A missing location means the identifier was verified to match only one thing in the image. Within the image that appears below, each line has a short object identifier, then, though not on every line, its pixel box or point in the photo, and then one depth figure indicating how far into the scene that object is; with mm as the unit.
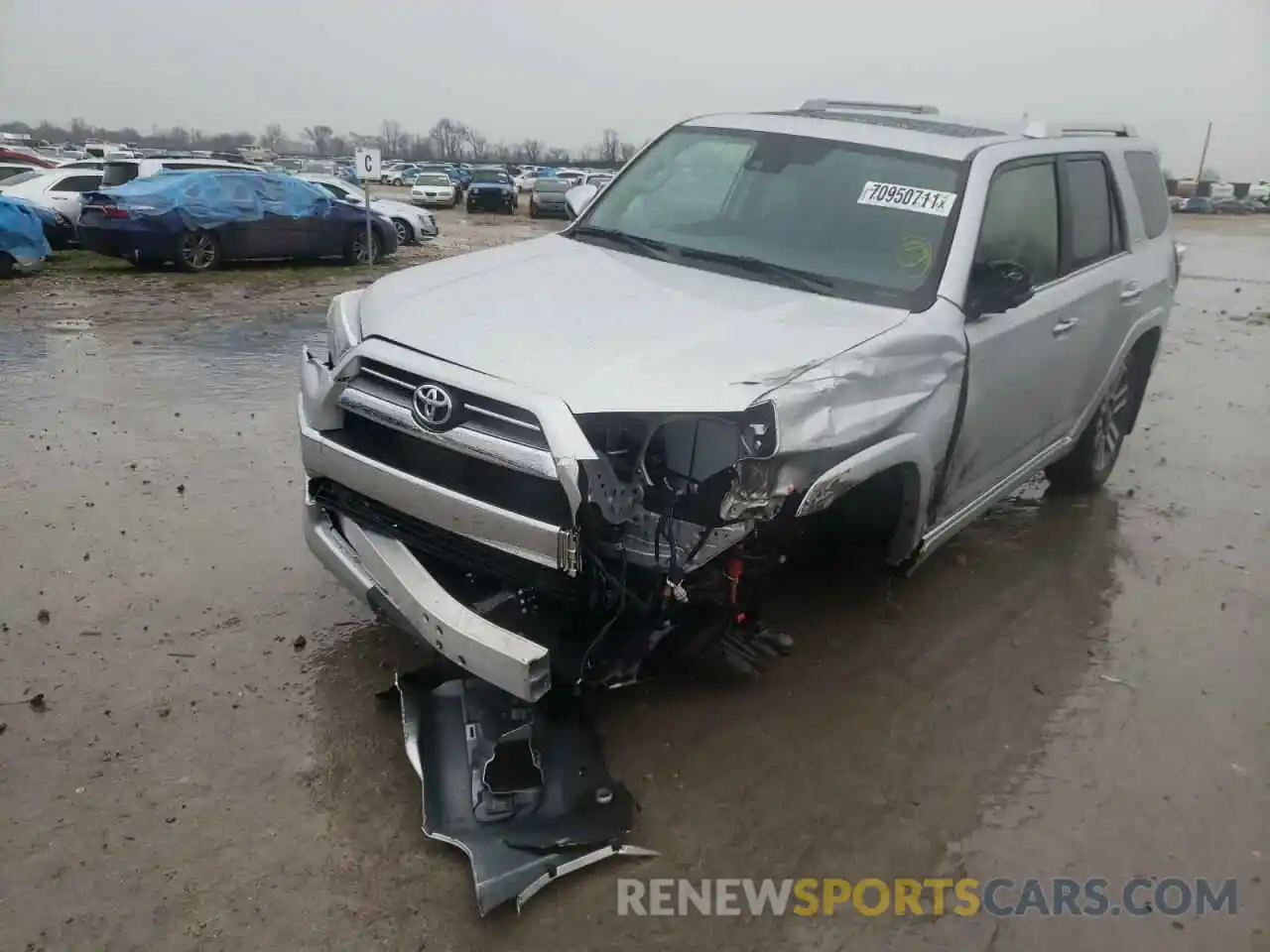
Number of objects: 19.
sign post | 15286
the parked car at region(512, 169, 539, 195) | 56375
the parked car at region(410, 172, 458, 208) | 37000
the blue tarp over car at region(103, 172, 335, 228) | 14305
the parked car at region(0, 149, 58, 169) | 27139
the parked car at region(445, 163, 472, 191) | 49850
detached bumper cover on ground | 2775
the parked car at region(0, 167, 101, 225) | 16312
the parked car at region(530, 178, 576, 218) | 32031
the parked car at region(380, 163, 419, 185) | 55656
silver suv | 2949
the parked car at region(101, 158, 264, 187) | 16797
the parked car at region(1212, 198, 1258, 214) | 60562
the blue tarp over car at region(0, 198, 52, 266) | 13312
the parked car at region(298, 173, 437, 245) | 19828
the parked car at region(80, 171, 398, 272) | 14039
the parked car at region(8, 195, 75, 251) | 15695
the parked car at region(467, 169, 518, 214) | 33469
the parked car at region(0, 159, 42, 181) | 20891
